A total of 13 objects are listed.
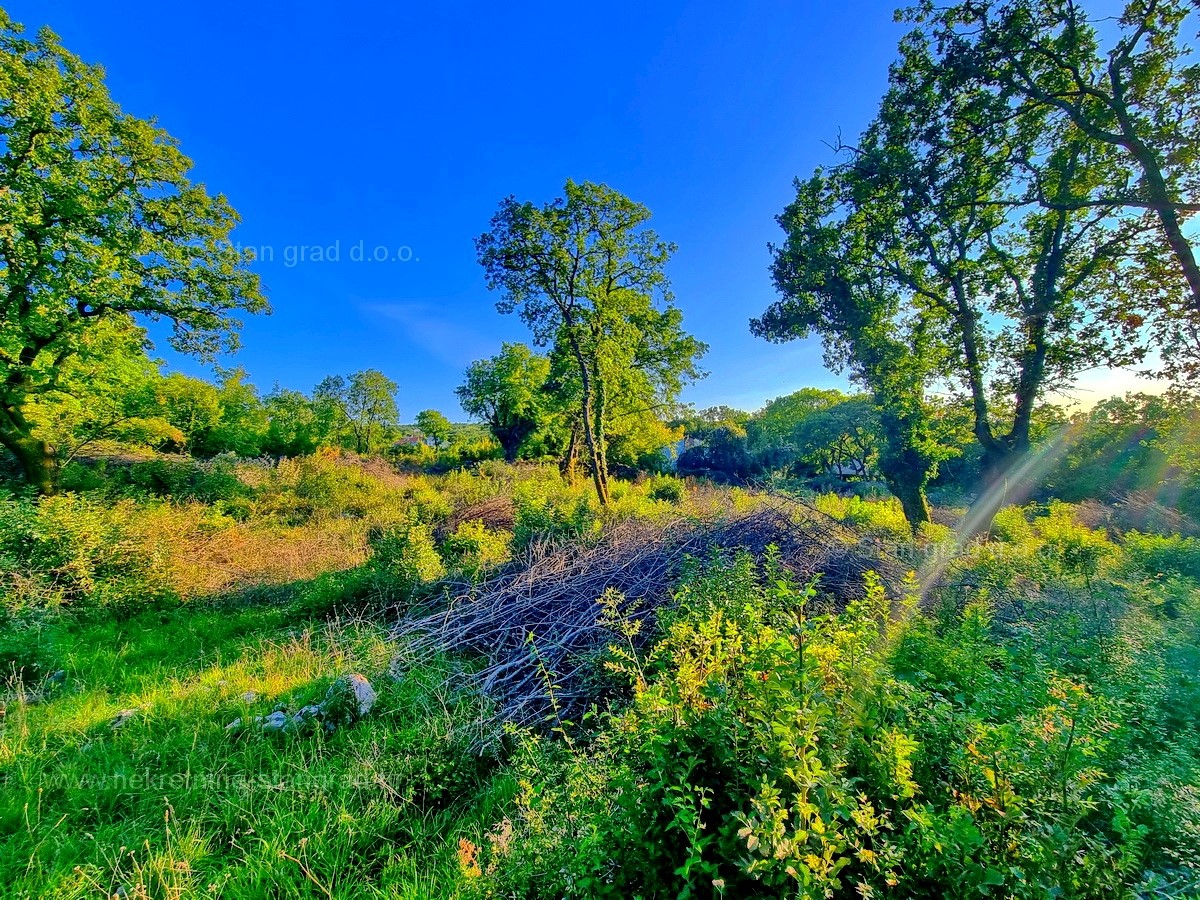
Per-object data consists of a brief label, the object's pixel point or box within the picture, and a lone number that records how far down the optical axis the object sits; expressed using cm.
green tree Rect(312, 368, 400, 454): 3041
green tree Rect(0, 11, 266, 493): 778
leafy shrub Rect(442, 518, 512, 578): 607
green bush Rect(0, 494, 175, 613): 516
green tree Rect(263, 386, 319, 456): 2309
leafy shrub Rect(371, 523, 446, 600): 586
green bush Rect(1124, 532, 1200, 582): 574
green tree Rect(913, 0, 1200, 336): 618
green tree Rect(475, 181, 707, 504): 1242
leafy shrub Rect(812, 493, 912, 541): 690
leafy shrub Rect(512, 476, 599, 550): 668
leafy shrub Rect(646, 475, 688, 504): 1295
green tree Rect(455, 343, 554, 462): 2700
